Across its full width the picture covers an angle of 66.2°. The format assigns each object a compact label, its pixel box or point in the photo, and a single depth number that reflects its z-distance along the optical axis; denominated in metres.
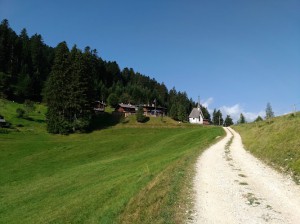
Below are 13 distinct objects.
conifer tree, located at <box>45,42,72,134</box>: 55.05
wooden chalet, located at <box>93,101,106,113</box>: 80.75
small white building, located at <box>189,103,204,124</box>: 105.26
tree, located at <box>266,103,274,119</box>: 104.66
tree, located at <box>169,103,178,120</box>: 100.78
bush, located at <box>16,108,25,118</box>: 63.59
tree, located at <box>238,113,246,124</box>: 128.61
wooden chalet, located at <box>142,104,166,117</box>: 104.69
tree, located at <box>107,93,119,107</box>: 99.02
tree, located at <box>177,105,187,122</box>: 98.86
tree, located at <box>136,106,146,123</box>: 76.76
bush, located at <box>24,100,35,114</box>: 66.05
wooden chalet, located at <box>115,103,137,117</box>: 89.56
